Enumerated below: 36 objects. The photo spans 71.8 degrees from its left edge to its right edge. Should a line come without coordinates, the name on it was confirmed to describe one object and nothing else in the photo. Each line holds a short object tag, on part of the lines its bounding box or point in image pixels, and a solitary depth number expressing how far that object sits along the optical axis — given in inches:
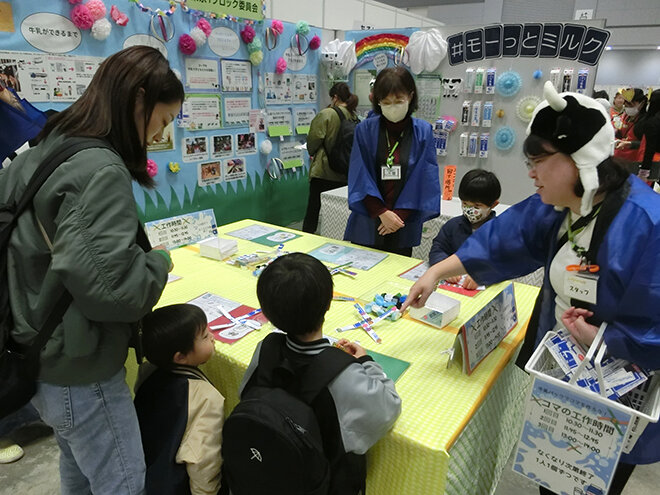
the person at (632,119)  196.1
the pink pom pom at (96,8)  106.0
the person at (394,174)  87.6
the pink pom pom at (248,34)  148.2
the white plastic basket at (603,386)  36.5
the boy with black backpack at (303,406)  37.2
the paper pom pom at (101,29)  108.1
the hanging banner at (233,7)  129.5
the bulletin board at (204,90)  102.0
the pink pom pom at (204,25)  133.2
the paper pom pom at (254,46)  151.6
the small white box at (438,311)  60.2
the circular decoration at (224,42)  140.6
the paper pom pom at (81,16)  104.5
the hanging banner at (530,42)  136.6
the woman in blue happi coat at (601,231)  37.6
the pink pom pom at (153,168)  129.4
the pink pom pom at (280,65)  164.4
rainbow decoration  165.6
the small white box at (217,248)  82.0
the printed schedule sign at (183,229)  86.0
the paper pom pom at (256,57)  152.8
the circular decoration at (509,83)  149.6
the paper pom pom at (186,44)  129.7
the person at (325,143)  154.4
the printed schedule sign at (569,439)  37.2
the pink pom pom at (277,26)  158.4
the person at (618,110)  212.6
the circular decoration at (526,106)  148.2
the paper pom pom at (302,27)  168.4
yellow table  41.4
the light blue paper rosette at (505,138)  154.4
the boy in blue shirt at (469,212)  77.7
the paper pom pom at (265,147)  167.5
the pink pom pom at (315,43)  176.7
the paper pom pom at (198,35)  131.5
